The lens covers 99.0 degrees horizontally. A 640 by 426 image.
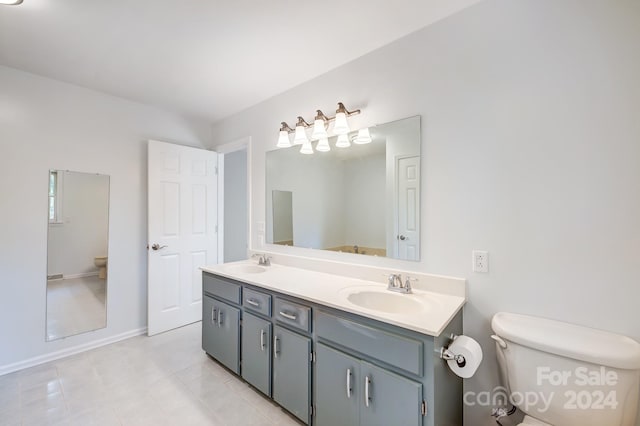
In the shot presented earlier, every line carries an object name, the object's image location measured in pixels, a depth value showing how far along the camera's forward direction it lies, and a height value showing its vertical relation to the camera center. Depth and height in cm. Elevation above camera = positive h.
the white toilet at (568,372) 102 -63
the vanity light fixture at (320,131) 196 +66
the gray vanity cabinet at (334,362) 117 -78
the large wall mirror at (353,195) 174 +15
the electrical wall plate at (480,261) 146 -25
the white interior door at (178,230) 288 -18
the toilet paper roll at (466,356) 118 -62
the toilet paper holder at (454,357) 120 -63
